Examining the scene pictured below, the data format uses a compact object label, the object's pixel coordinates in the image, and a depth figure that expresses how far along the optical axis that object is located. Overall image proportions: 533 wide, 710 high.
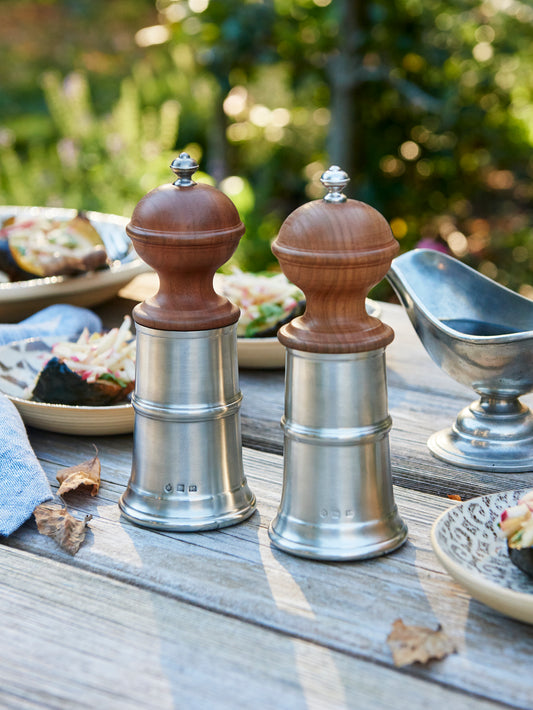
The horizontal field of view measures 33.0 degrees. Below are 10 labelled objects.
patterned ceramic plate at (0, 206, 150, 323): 1.84
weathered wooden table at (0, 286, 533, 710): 0.79
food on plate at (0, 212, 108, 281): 1.88
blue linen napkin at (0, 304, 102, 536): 1.10
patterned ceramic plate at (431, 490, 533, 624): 0.85
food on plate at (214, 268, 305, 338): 1.70
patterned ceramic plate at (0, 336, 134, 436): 1.33
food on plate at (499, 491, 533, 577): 0.89
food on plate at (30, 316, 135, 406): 1.38
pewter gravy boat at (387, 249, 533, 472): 1.25
